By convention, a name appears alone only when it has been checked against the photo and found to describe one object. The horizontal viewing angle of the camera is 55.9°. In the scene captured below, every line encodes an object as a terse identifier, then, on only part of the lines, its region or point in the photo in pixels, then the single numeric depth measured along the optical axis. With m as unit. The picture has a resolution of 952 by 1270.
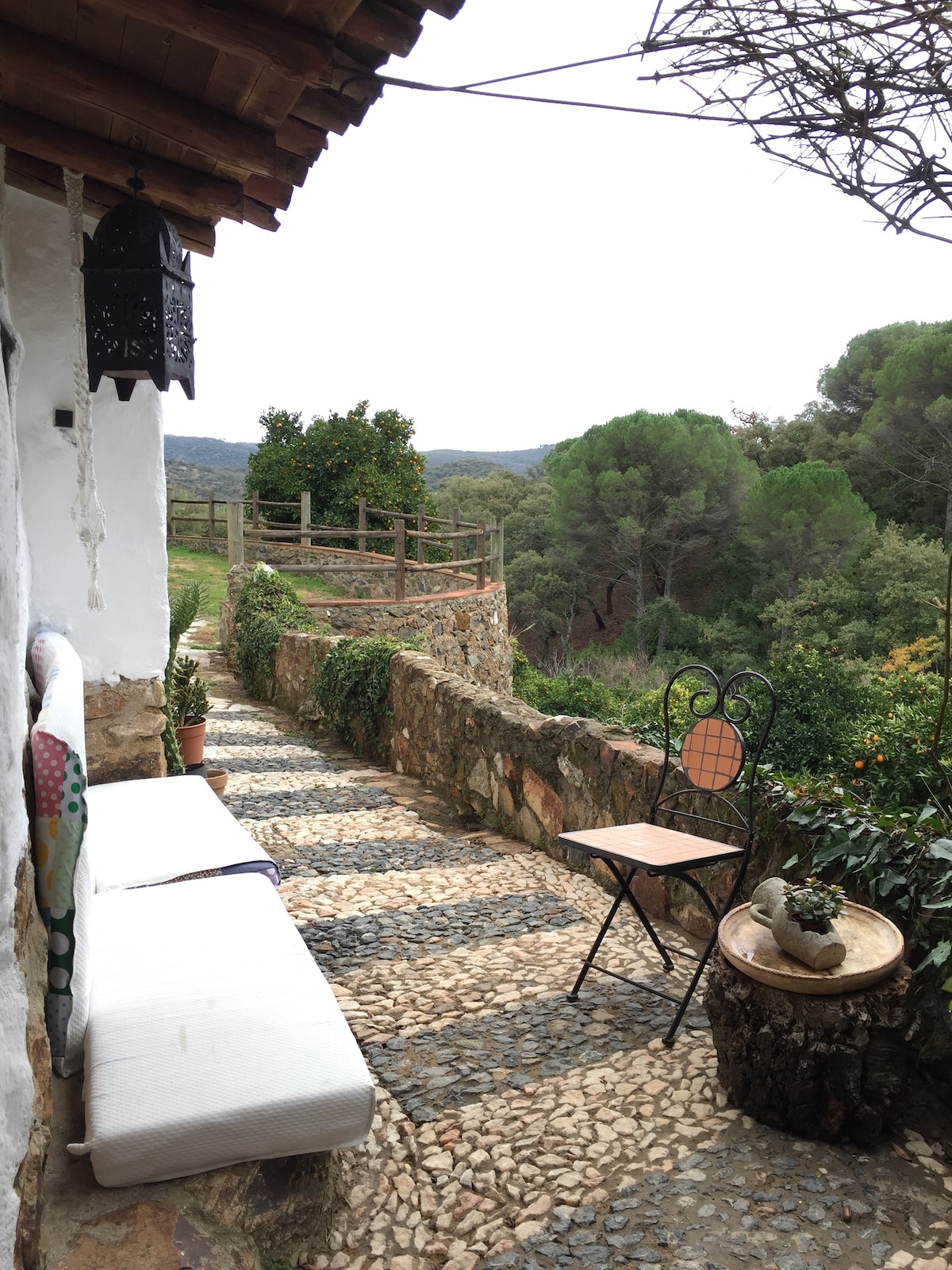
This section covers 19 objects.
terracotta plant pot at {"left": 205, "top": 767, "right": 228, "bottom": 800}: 4.88
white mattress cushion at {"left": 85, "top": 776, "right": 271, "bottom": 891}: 2.52
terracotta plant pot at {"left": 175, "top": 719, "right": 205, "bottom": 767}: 4.83
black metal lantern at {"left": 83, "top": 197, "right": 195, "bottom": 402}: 2.25
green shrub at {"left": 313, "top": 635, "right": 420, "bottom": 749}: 6.20
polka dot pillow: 1.63
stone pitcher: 1.95
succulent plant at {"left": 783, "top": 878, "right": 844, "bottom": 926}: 2.00
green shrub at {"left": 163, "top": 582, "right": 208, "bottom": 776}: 4.05
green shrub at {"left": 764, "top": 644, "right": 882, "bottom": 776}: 5.46
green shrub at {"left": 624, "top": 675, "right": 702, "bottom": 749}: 4.30
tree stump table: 1.92
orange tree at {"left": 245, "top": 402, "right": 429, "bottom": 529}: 16.42
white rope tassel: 2.39
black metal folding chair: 2.42
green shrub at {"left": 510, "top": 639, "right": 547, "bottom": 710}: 12.27
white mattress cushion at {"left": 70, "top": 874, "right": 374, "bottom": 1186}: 1.49
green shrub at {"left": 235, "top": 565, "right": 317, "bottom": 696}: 8.62
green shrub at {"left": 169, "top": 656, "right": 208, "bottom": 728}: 4.95
